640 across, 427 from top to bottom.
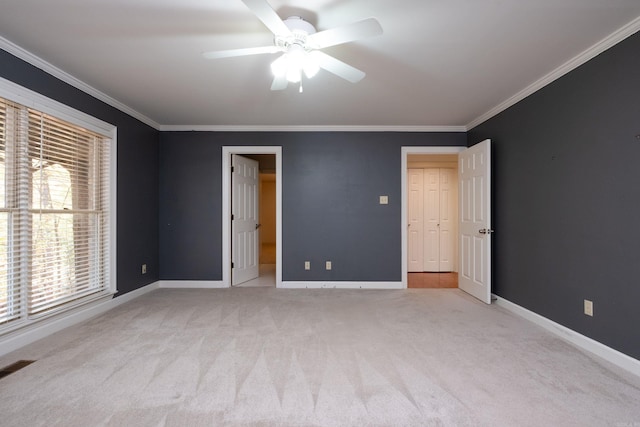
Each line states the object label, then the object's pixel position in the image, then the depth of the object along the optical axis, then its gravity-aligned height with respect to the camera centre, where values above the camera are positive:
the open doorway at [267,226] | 4.89 -0.41
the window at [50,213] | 2.33 +0.02
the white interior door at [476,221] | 3.53 -0.08
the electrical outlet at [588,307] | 2.40 -0.77
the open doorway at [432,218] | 5.60 -0.07
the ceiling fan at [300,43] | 1.63 +1.08
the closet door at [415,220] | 5.59 -0.11
